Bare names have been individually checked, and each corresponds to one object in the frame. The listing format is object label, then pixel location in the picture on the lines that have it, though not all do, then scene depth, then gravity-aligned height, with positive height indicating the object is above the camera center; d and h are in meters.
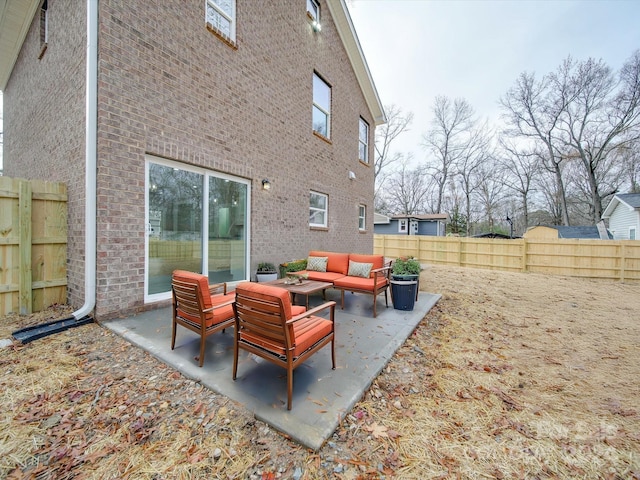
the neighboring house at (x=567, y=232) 17.59 +0.64
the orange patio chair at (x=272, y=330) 2.18 -0.89
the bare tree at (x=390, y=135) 24.44 +9.86
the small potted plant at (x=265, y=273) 6.09 -0.90
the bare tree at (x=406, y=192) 31.55 +5.70
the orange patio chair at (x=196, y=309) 2.75 -0.85
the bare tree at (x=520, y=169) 24.16 +7.18
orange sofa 5.00 -0.81
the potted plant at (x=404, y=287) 4.99 -0.98
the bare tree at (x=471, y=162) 24.80 +7.84
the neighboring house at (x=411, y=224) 23.91 +1.27
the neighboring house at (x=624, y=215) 13.96 +1.57
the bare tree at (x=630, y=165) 18.39 +5.87
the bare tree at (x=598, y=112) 16.89 +9.09
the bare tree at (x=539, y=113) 19.62 +10.15
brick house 3.81 +2.04
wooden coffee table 4.27 -0.90
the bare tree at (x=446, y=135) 24.75 +10.44
